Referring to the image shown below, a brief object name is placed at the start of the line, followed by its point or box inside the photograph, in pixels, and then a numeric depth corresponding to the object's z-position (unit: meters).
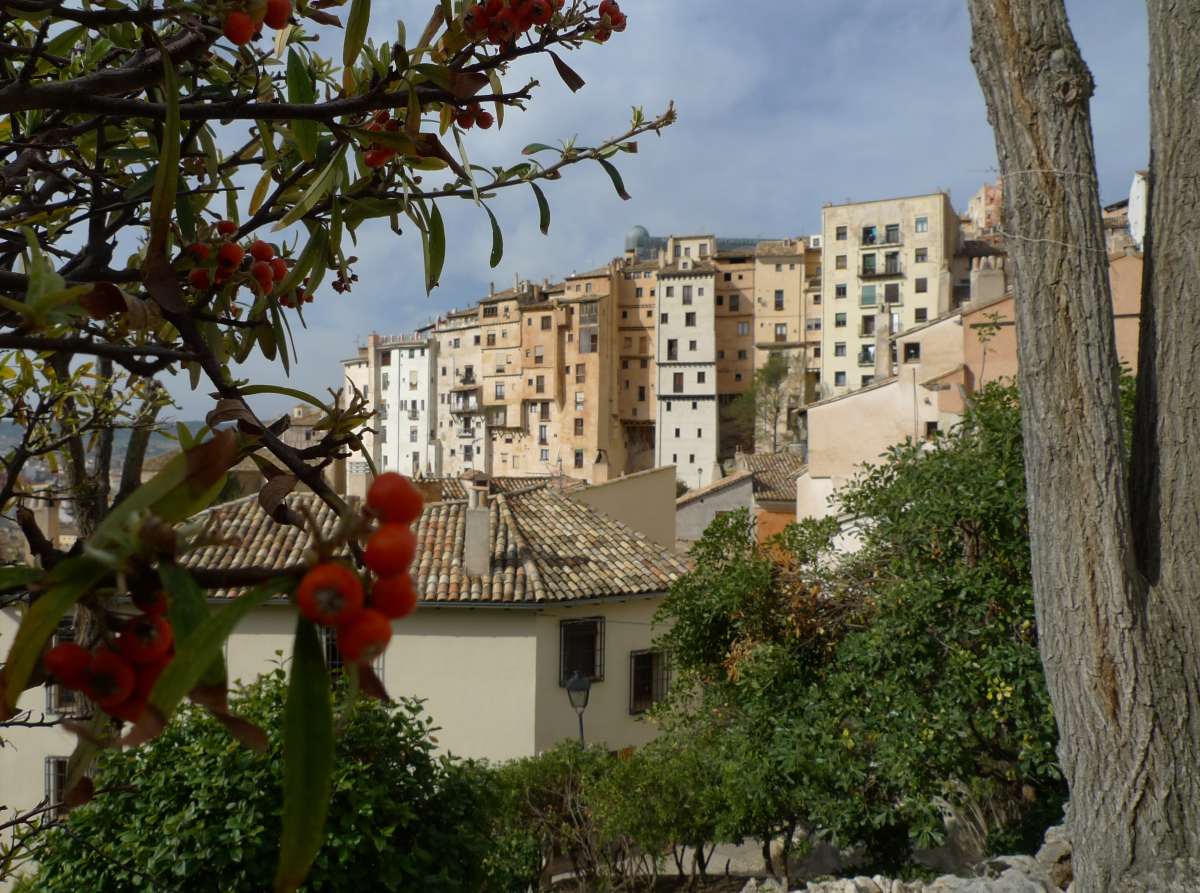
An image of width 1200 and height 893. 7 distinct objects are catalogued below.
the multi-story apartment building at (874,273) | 60.47
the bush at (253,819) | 4.70
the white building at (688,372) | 69.12
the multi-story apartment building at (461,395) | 76.50
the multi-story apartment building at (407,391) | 80.75
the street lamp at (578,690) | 12.44
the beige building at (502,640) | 15.08
